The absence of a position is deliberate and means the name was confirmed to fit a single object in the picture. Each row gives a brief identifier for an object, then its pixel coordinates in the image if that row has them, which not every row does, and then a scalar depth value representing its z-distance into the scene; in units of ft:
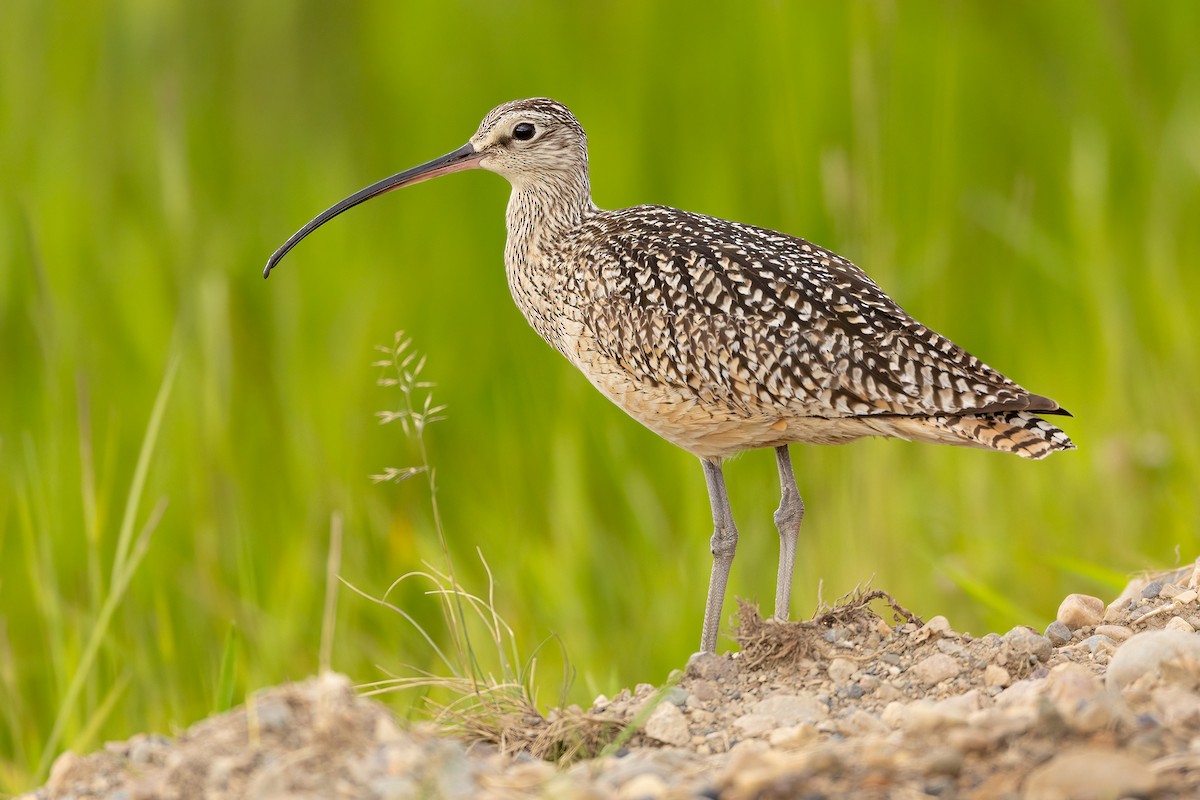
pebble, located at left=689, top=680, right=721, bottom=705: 30.07
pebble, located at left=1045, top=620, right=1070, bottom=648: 32.22
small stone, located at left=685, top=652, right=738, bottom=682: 30.99
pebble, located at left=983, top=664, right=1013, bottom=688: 29.16
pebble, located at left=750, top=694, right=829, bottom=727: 28.32
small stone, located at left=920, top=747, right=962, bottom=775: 22.31
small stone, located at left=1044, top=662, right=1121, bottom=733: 23.03
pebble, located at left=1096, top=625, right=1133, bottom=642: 31.55
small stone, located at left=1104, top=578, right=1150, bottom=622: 33.40
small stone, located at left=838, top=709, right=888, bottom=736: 26.86
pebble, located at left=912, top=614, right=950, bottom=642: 31.65
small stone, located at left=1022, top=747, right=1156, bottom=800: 20.99
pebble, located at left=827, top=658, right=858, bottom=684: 30.19
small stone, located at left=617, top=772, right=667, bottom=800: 22.24
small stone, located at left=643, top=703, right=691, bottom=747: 28.30
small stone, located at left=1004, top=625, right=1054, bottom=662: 29.99
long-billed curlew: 36.01
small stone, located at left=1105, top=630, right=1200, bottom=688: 26.45
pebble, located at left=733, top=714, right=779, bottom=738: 28.07
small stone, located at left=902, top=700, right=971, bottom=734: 23.61
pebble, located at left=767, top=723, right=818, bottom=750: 26.45
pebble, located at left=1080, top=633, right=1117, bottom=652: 30.63
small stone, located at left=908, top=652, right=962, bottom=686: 29.81
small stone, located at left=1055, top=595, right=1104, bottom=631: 33.12
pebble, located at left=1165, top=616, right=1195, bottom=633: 30.61
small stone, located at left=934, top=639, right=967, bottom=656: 30.73
